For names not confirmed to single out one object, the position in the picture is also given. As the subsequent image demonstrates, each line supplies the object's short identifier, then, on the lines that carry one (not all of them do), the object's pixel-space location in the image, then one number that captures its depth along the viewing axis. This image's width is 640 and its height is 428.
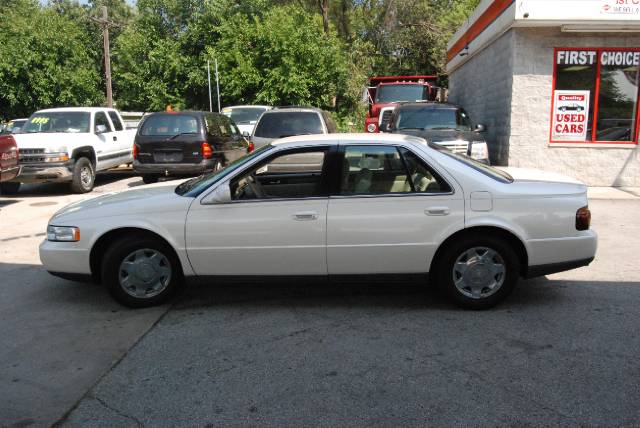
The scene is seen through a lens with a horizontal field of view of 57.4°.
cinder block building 11.77
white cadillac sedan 4.79
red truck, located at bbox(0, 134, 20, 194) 10.34
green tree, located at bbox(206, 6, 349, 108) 26.70
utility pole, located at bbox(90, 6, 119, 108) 26.92
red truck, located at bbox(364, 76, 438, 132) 18.02
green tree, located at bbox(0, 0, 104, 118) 31.39
